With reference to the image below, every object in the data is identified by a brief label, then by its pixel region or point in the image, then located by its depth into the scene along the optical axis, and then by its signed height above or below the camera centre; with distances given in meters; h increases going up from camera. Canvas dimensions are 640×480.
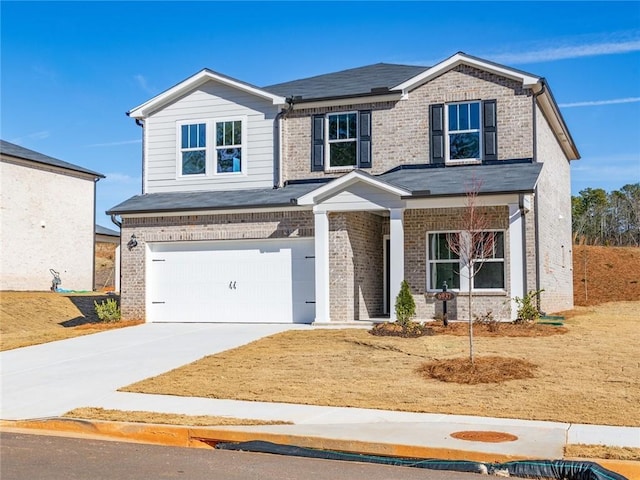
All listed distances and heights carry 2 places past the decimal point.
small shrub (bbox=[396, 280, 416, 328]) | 18.44 -0.65
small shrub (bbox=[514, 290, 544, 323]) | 18.53 -0.74
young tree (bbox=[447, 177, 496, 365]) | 18.58 +1.12
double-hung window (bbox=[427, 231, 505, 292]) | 20.33 +0.36
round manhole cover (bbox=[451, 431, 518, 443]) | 8.97 -1.85
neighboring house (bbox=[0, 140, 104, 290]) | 31.11 +2.50
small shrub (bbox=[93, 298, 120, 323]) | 22.80 -0.97
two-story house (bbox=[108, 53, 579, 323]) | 20.23 +2.27
